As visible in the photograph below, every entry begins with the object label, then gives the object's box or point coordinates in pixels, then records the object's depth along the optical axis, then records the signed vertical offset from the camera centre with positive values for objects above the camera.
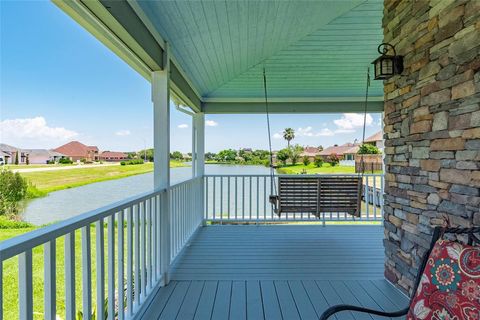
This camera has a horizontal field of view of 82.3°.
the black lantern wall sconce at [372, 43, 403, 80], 2.60 +0.88
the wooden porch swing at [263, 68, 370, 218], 4.61 -0.63
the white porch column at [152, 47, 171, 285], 2.88 +0.19
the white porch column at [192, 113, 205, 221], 5.37 +0.26
